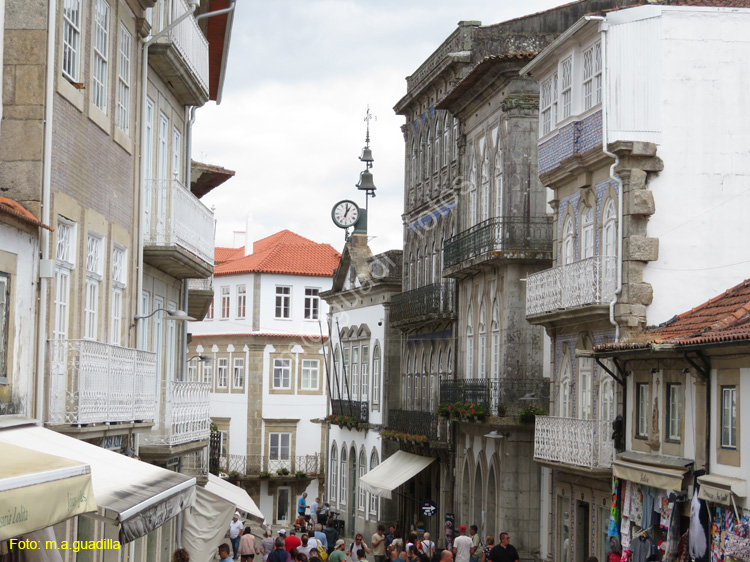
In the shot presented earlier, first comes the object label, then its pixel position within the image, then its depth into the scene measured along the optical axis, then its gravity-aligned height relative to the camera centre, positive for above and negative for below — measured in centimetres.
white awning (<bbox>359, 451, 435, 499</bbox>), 3991 -332
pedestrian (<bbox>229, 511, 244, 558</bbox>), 3653 -471
